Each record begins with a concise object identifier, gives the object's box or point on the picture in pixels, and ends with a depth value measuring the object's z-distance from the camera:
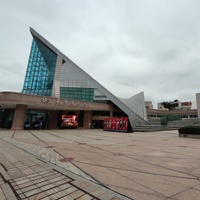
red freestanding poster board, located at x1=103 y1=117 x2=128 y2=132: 23.83
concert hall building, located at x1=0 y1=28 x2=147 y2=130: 23.00
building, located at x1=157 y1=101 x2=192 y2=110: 93.00
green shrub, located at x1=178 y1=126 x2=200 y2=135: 14.74
